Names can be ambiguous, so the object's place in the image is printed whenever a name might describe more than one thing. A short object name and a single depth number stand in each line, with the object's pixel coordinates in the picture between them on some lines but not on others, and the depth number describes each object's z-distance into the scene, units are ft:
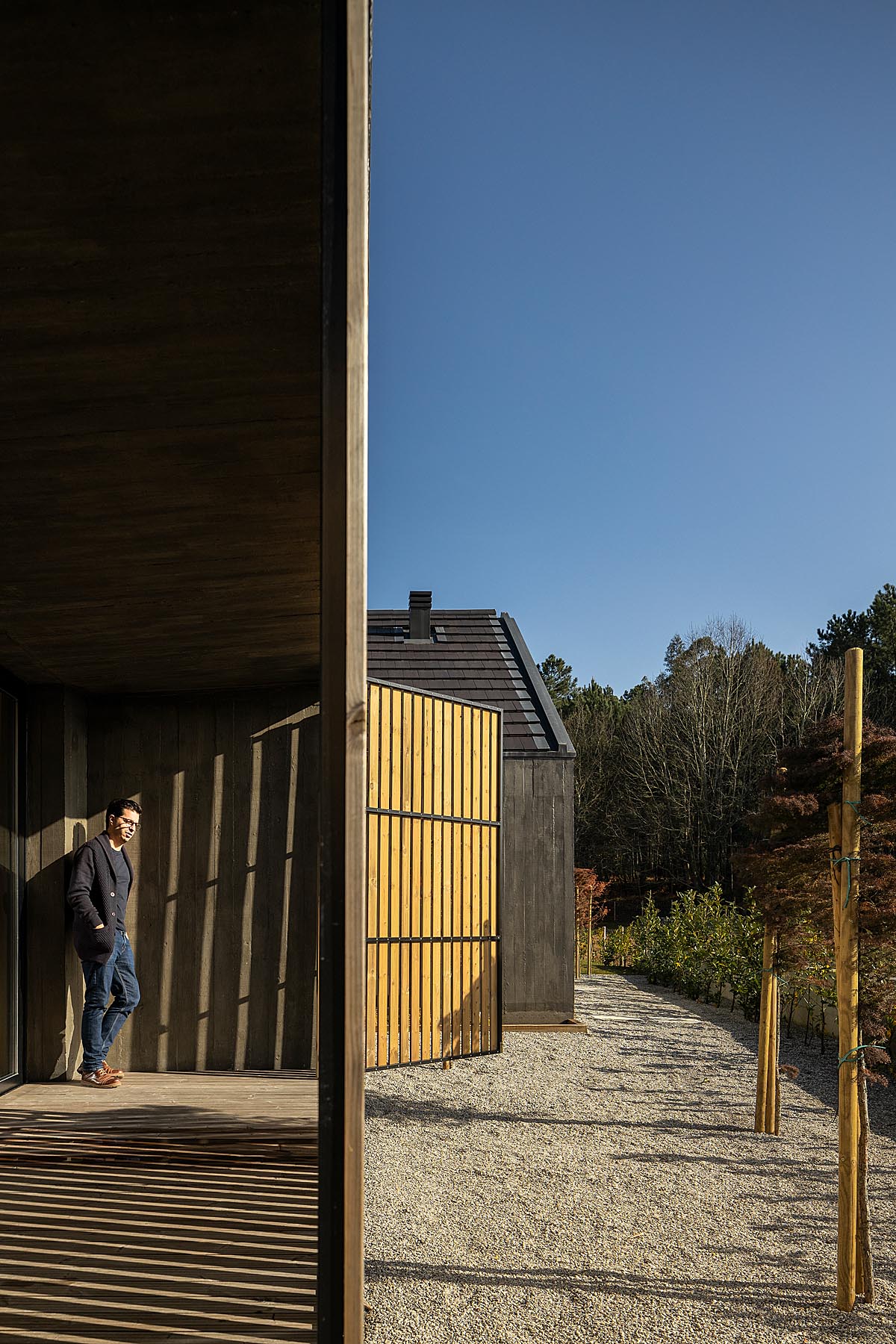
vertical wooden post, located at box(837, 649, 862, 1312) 13.47
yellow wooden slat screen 22.88
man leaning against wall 15.88
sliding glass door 16.21
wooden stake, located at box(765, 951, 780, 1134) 20.49
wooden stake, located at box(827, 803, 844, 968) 15.23
